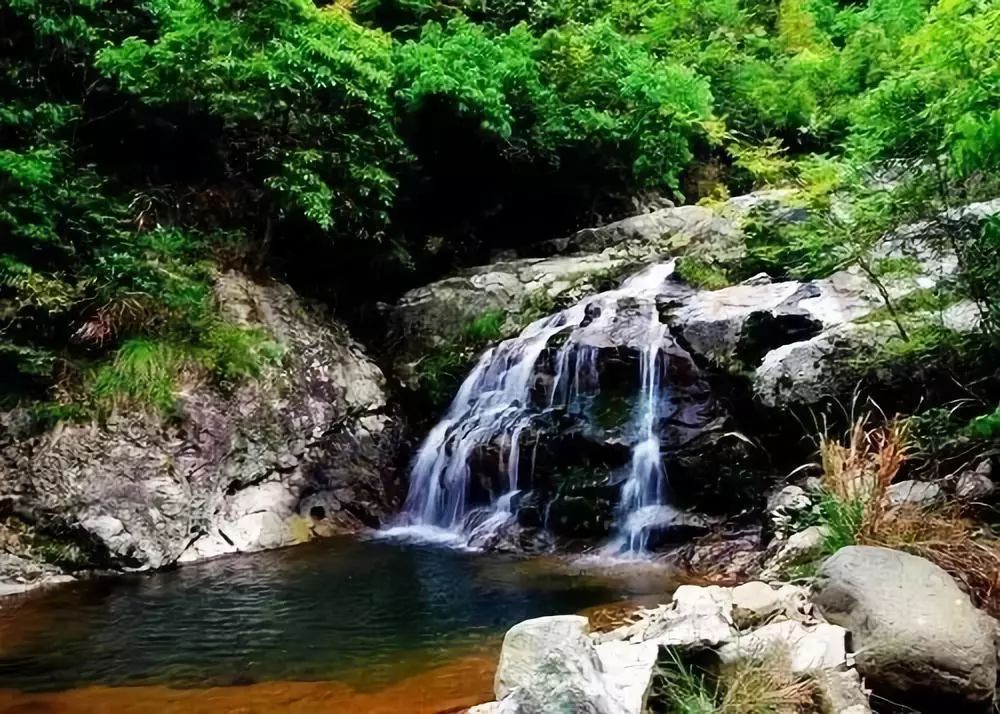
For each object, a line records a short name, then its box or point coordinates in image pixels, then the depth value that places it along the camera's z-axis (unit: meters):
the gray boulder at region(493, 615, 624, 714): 2.97
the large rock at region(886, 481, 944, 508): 5.12
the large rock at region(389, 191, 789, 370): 10.78
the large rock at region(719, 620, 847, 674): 3.74
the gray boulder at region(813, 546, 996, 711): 3.62
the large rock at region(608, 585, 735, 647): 3.81
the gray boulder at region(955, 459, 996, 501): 5.23
